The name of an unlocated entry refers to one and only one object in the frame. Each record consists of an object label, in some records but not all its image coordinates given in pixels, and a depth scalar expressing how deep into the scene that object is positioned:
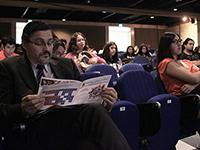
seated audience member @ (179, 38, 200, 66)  3.46
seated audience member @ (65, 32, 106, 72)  3.16
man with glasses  1.10
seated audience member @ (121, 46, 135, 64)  6.80
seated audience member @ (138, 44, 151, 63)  6.57
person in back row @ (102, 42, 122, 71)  3.87
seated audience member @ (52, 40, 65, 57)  2.88
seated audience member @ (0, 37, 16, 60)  3.37
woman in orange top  1.88
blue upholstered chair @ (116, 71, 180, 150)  1.70
